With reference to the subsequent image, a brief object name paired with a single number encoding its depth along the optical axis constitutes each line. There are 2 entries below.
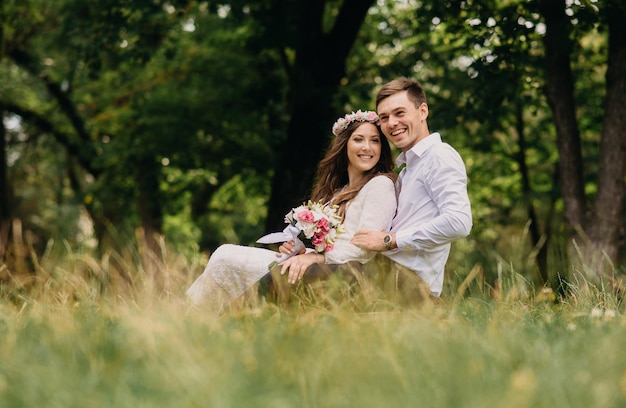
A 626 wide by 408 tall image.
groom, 4.13
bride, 4.33
